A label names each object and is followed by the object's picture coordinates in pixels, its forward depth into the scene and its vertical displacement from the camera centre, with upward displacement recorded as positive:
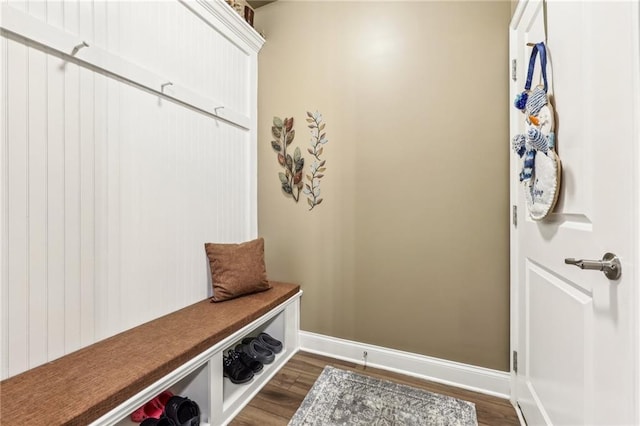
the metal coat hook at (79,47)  1.19 +0.70
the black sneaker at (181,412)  1.24 -0.90
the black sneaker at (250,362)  1.73 -0.93
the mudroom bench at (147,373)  0.90 -0.60
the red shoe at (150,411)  1.30 -0.93
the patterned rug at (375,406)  1.46 -1.07
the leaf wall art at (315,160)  2.11 +0.39
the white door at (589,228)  0.63 -0.04
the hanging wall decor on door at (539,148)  1.01 +0.26
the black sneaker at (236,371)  1.63 -0.93
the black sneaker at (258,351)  1.84 -0.92
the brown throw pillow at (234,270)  1.79 -0.38
